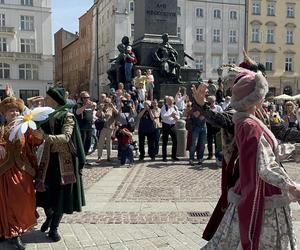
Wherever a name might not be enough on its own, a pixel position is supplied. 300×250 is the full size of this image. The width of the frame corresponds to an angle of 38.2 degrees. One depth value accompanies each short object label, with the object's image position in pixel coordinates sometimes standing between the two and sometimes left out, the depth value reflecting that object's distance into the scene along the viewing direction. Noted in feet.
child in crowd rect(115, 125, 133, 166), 34.30
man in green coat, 15.88
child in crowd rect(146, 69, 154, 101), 52.34
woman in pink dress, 9.51
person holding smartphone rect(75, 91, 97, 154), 32.58
